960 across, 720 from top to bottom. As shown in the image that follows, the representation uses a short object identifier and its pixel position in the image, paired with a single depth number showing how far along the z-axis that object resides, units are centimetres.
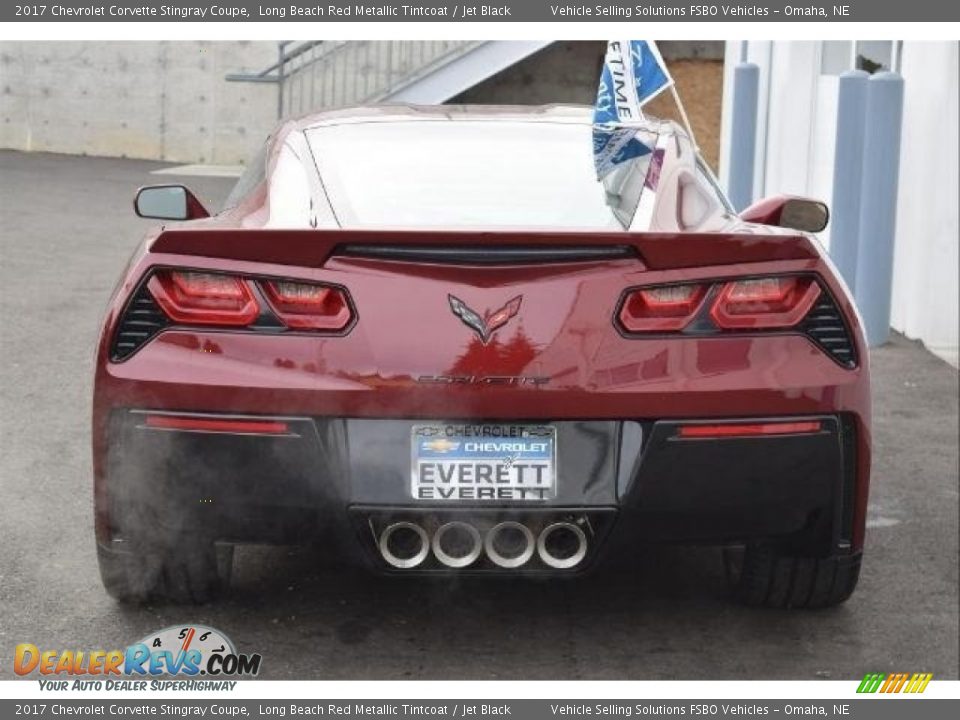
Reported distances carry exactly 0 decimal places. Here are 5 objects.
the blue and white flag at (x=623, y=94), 527
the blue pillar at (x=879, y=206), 1093
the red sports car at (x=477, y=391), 423
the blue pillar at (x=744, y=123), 1764
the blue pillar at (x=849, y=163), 1136
